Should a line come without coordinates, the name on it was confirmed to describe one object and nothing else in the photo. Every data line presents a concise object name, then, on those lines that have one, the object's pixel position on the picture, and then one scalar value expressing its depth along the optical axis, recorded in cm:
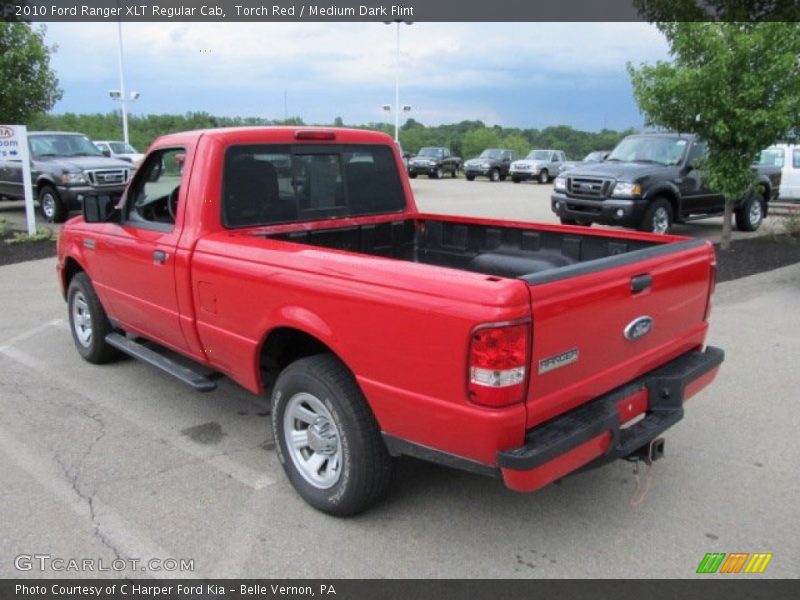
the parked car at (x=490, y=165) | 3512
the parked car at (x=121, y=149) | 2803
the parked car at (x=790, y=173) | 1753
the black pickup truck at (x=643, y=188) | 1137
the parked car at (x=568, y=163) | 2716
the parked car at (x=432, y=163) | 3494
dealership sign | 1125
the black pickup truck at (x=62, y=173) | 1392
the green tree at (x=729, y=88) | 957
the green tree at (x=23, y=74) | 1143
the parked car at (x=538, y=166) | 3400
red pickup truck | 259
